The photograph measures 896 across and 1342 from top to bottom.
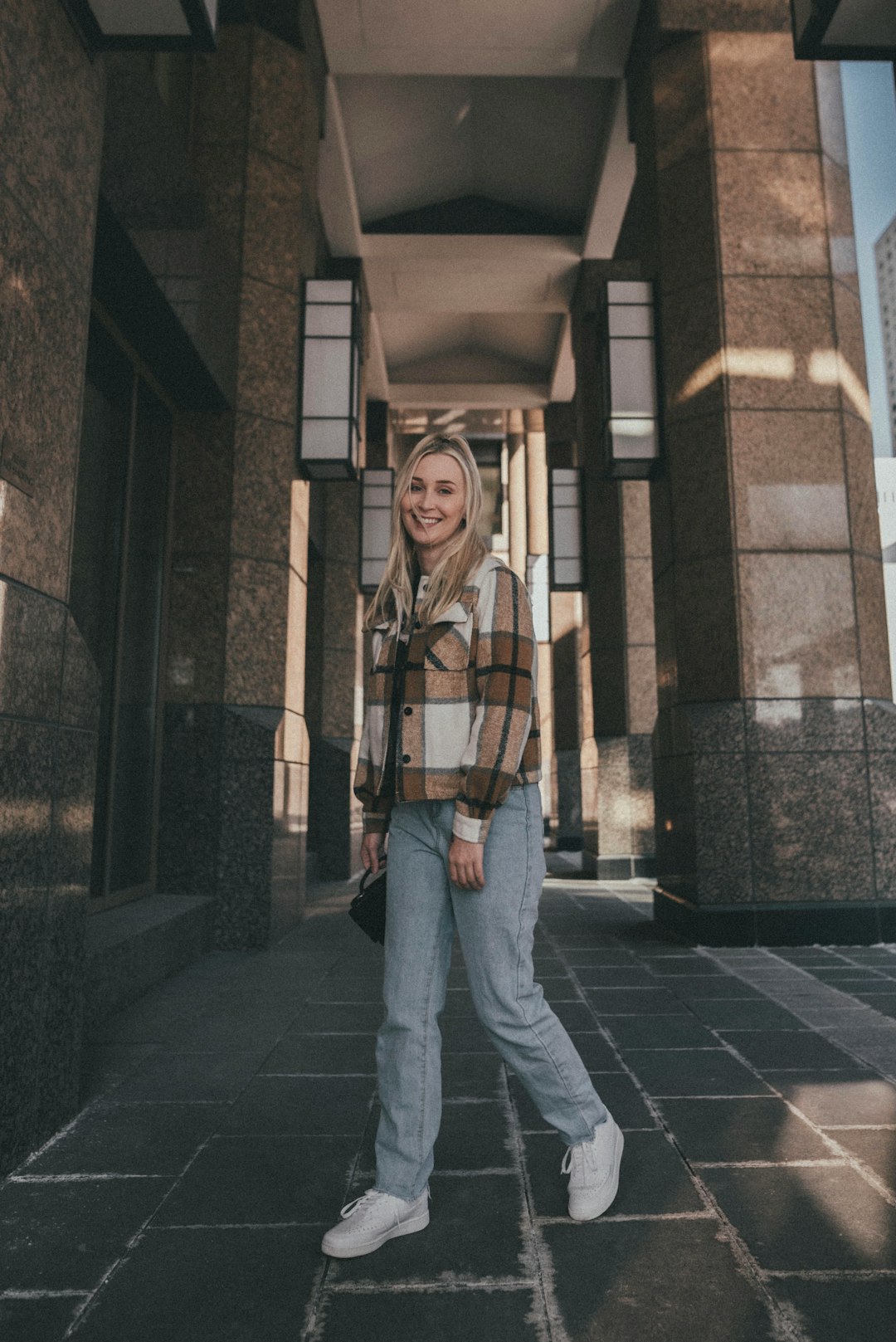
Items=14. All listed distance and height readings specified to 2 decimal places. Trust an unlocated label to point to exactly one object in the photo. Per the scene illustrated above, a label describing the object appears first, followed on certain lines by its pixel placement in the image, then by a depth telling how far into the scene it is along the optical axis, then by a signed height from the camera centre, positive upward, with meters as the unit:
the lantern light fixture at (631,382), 6.60 +3.03
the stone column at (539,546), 19.83 +5.59
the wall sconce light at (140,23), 2.84 +2.50
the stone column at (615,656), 9.80 +1.54
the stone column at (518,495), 21.44 +7.15
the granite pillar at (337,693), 9.95 +1.15
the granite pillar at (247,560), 5.59 +1.53
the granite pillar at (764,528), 5.68 +1.78
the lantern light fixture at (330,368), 6.61 +3.17
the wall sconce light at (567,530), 10.90 +3.16
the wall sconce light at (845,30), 2.96 +2.56
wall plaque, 2.45 +0.91
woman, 1.95 -0.17
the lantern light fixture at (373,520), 11.89 +3.61
